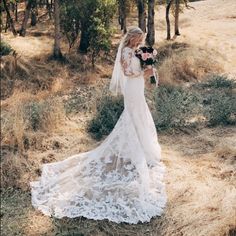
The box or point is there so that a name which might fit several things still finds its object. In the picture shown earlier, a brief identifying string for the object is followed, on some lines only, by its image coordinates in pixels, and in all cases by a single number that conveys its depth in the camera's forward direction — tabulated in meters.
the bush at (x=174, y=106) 8.81
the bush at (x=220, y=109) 8.82
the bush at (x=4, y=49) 13.24
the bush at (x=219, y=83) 10.73
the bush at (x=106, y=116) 8.59
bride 5.95
